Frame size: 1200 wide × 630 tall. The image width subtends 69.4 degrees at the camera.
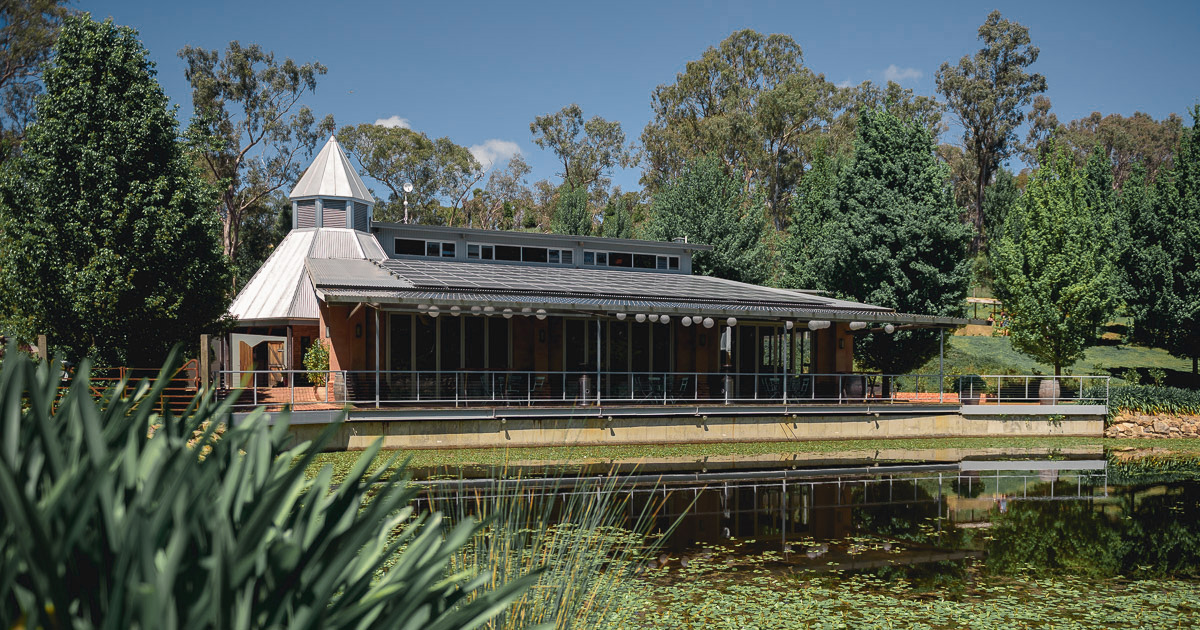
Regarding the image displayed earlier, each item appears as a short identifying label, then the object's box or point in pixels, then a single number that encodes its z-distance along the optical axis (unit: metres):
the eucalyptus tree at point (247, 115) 48.97
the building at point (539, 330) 21.41
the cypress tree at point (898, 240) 32.59
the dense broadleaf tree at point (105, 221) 21.41
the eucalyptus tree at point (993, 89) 53.91
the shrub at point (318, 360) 24.23
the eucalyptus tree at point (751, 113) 55.38
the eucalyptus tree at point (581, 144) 63.12
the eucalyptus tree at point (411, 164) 58.88
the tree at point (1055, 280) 28.44
